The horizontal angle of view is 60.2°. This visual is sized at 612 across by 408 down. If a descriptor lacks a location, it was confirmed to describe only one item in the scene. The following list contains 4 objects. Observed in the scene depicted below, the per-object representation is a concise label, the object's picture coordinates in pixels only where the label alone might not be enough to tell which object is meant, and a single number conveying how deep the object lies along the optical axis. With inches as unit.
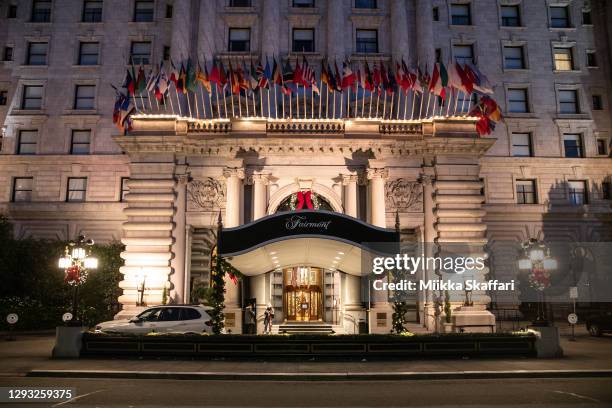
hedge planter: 773.3
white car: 877.8
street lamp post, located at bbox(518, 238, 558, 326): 930.1
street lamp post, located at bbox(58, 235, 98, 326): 867.1
